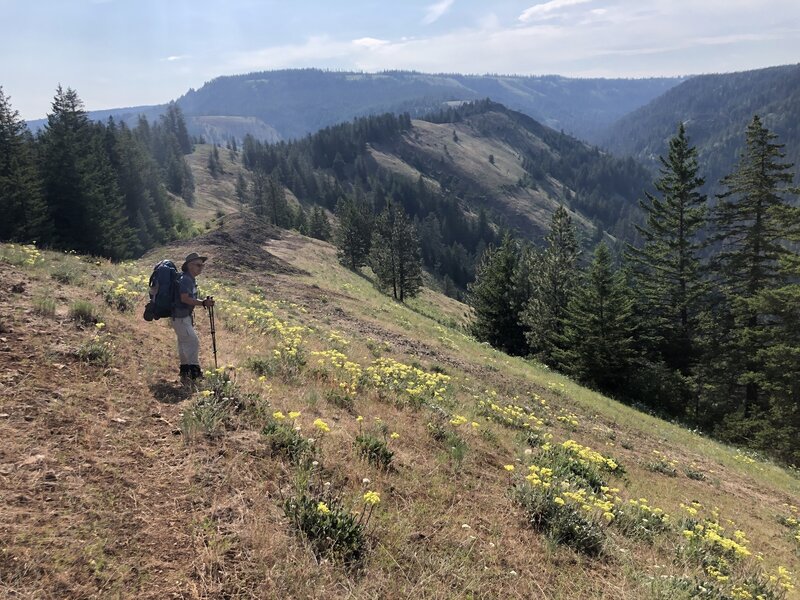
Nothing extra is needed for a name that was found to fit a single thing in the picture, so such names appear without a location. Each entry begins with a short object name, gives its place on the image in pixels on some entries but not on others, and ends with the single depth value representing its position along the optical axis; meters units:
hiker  7.78
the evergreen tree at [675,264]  30.86
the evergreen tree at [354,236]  59.81
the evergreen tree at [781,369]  21.77
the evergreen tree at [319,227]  83.06
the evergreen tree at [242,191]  121.38
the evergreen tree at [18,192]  31.41
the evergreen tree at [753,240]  25.61
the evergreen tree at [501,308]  39.53
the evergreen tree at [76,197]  35.97
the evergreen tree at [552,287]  33.94
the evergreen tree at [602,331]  27.59
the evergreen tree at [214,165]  151.88
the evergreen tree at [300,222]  87.09
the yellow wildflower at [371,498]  4.80
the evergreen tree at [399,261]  48.84
